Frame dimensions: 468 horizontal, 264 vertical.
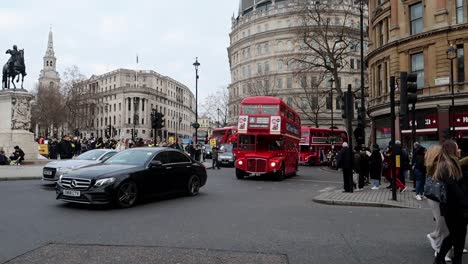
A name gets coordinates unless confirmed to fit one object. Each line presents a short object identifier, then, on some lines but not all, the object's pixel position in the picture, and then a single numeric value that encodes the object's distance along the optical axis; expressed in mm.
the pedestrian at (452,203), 5348
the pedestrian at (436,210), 5832
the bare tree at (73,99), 78375
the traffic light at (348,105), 15172
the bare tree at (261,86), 69125
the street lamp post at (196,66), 40938
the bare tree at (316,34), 37350
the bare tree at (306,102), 78562
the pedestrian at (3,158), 23498
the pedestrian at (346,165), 14899
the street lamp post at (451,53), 23656
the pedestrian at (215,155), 30178
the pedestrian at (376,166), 16406
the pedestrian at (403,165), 16094
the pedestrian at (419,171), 13227
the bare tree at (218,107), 76312
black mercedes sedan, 10023
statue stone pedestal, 25969
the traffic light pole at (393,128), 12672
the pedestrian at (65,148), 25109
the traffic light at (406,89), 12758
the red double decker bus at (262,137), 21000
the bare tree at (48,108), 78812
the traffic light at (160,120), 23788
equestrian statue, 26562
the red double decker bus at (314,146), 40281
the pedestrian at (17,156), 23938
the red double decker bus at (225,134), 42062
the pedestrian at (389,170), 15523
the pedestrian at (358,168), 16469
